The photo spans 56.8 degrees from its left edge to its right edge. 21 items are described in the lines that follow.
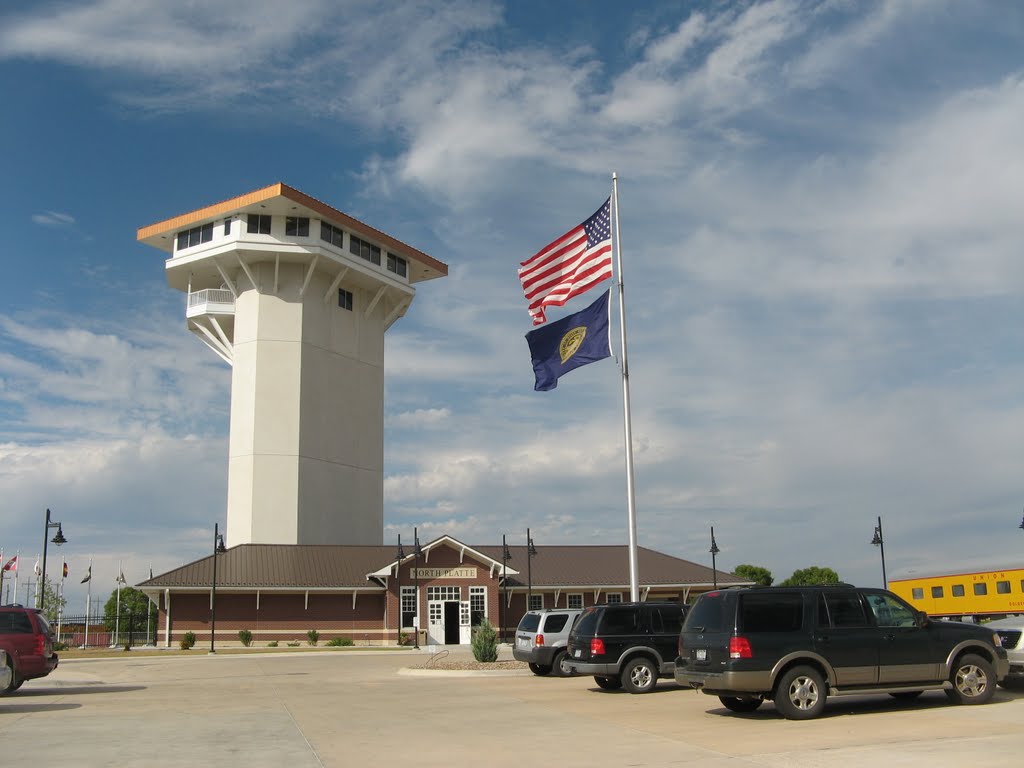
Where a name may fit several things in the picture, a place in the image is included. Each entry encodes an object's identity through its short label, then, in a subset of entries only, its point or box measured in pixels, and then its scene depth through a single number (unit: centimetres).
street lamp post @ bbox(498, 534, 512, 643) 4688
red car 1950
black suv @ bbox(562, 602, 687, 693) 1836
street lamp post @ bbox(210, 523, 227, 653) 4366
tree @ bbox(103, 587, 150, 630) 9706
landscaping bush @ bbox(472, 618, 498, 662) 2741
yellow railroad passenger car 3984
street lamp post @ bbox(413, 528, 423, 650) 4584
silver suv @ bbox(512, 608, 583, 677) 2331
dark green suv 1331
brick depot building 4703
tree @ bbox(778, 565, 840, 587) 7475
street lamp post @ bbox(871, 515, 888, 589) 4294
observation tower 5409
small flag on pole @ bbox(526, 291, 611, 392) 2345
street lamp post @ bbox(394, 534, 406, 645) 4644
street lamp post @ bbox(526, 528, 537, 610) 4584
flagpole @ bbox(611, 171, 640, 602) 2288
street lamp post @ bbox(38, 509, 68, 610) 4066
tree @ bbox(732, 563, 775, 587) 8094
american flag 2370
